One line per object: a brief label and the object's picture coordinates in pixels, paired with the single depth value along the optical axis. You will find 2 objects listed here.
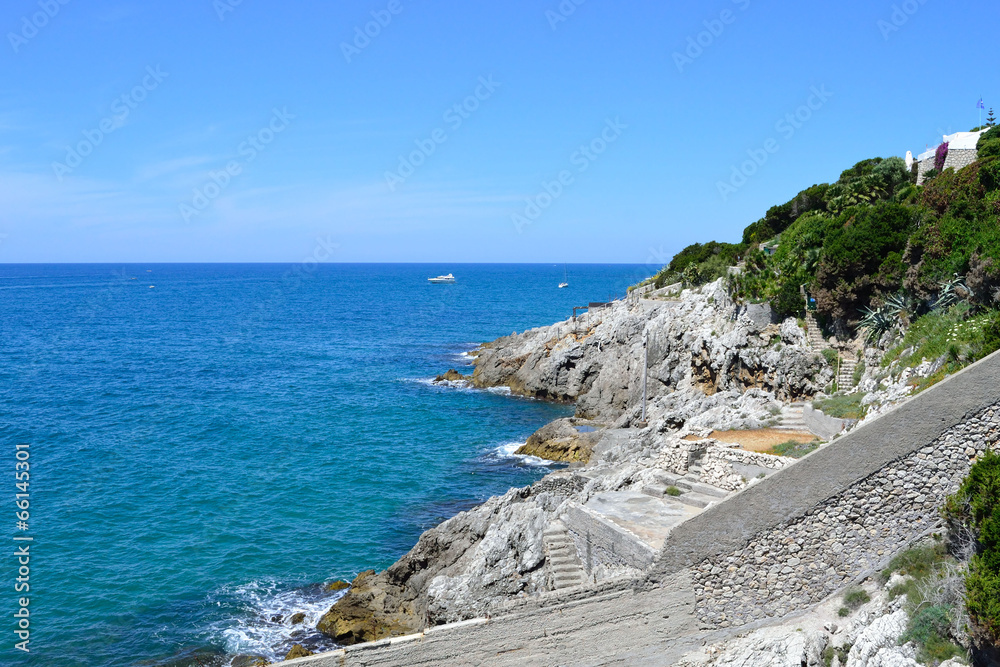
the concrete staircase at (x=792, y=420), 24.62
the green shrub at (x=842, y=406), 22.61
